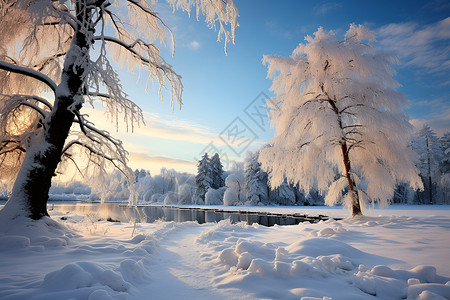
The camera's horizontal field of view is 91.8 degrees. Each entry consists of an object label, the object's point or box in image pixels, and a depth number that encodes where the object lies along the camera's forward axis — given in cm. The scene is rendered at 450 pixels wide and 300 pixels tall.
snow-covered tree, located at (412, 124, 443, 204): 3214
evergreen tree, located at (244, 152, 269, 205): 3906
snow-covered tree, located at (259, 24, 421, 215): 937
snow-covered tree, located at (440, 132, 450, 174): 3145
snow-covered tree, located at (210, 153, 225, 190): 4781
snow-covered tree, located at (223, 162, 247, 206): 3903
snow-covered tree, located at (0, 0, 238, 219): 511
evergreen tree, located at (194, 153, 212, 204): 4453
